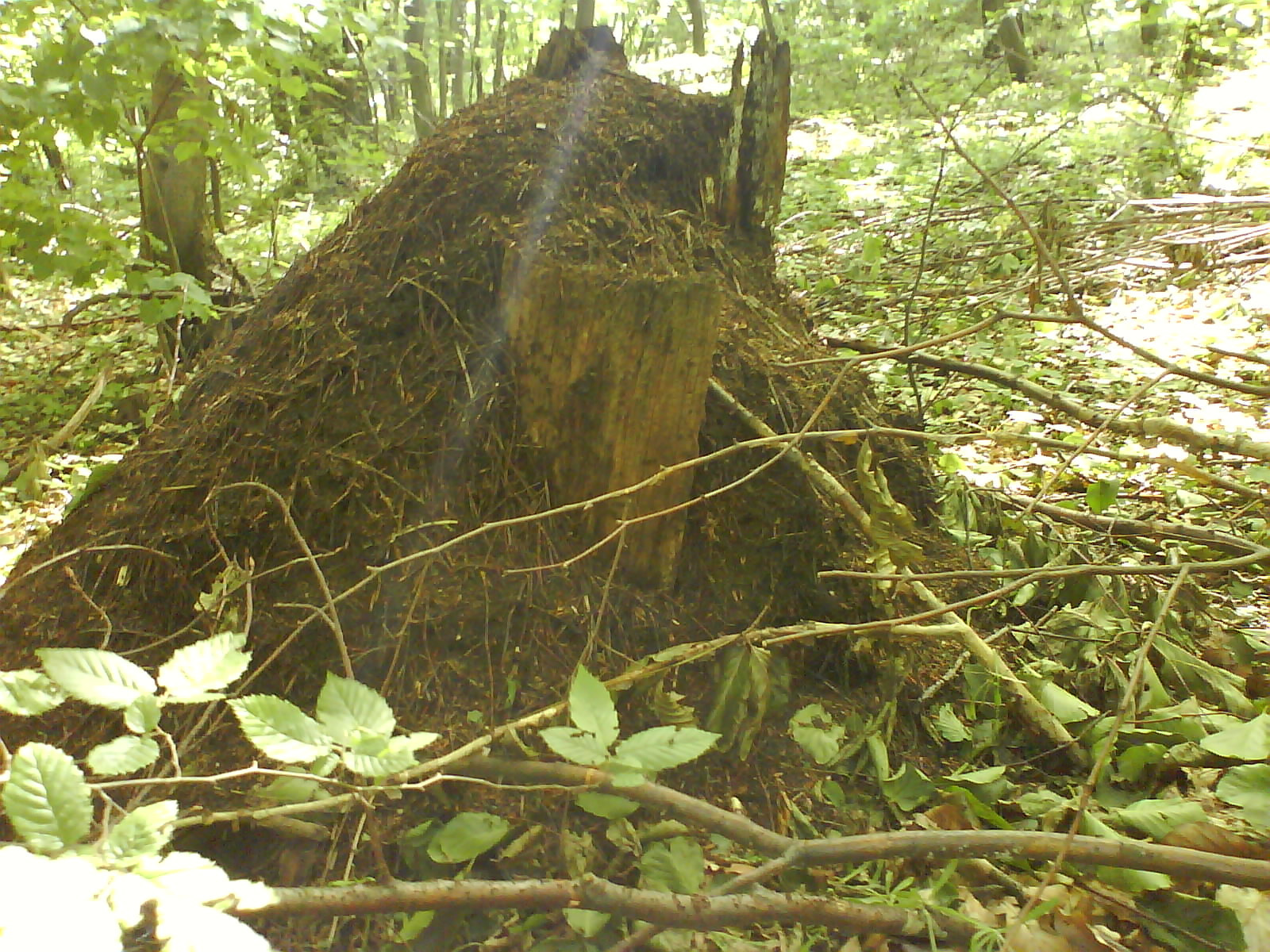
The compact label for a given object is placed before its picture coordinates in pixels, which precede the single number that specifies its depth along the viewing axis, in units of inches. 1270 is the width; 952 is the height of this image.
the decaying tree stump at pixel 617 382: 82.0
